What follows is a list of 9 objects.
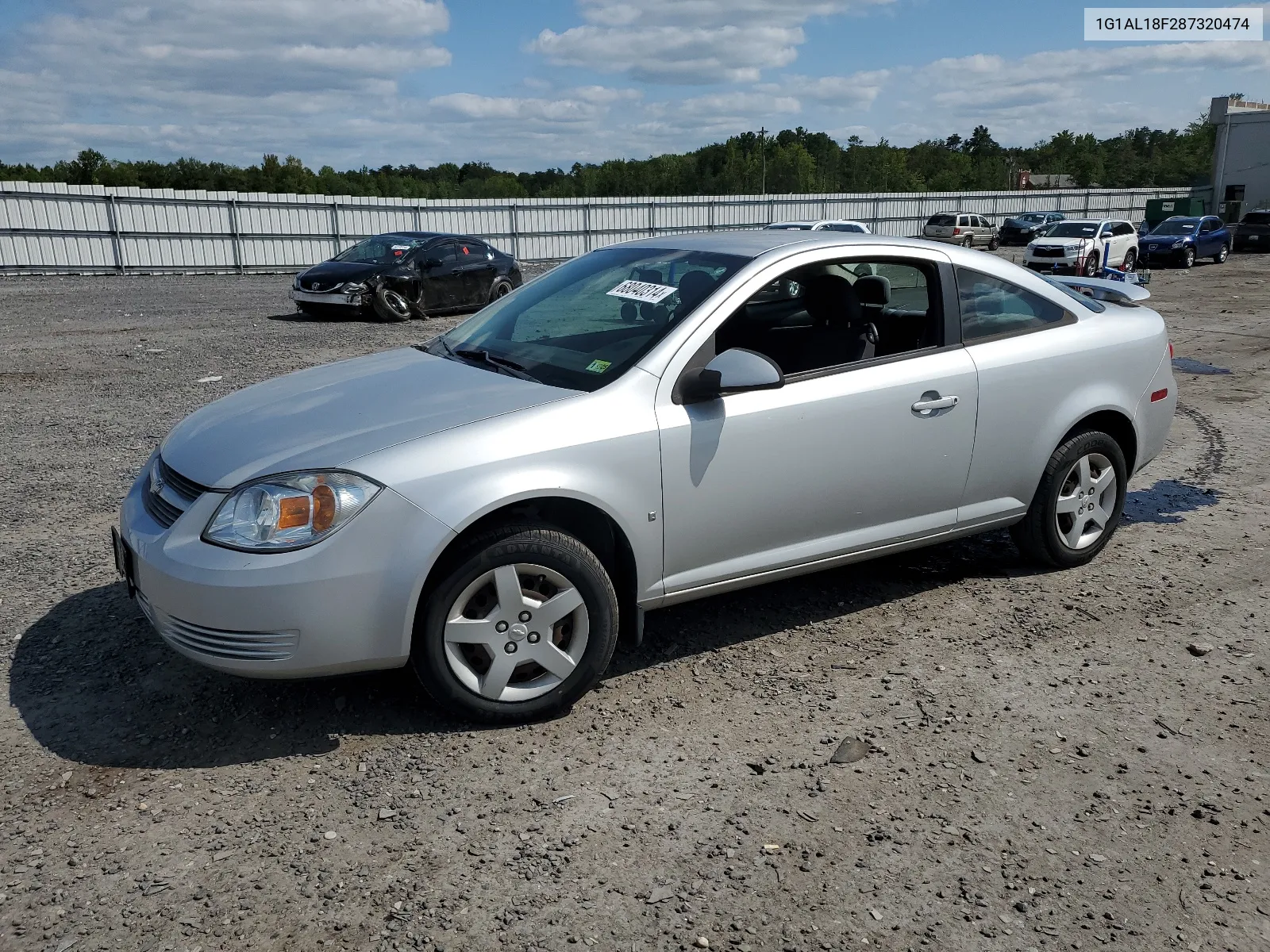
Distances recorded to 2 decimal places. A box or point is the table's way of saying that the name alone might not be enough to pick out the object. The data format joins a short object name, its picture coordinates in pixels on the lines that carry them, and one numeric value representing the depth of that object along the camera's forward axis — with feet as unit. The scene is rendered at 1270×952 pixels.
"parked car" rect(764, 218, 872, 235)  66.33
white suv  89.04
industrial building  181.68
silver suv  141.49
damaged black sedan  53.88
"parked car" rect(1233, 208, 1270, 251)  121.49
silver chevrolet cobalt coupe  10.77
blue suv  101.86
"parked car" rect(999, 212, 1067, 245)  144.87
